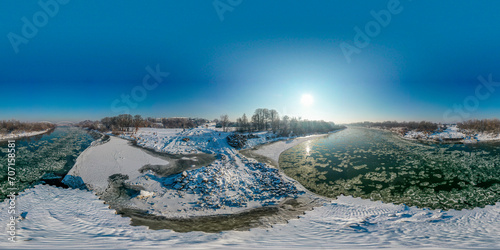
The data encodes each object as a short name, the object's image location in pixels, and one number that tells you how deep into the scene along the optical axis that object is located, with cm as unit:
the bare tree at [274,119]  4982
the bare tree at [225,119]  4802
